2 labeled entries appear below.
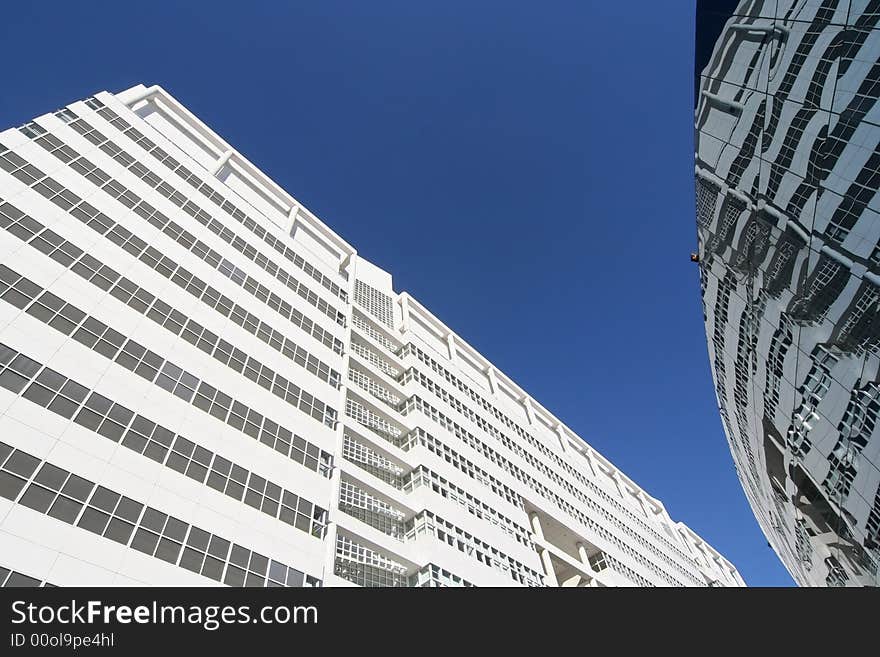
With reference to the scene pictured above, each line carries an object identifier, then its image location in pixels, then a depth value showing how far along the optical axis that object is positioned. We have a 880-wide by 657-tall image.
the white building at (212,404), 17.45
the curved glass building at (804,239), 16.95
